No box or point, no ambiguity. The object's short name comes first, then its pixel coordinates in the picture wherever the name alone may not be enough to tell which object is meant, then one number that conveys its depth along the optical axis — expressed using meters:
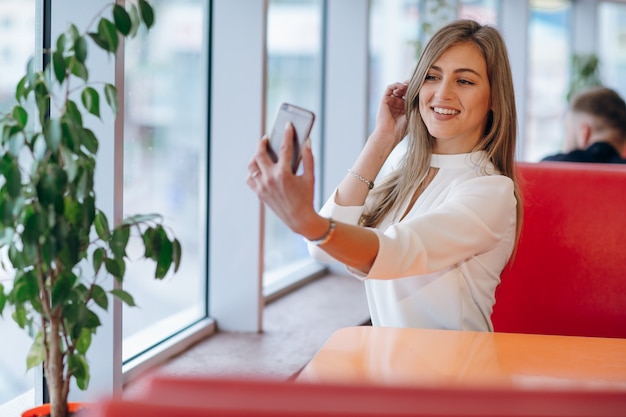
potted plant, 1.71
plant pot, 1.95
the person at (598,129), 4.55
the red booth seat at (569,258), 2.75
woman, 1.97
